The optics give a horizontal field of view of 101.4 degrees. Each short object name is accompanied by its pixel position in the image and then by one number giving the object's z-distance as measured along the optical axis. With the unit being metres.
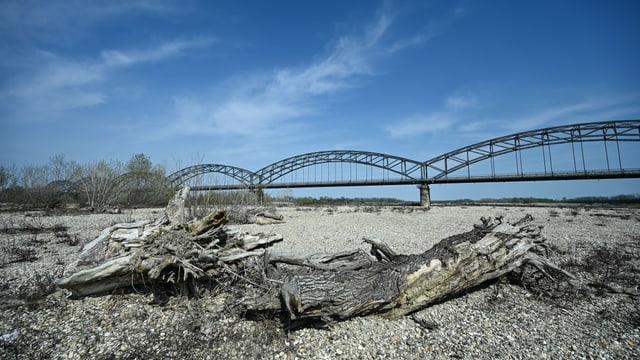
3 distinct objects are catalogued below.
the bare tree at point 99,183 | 22.98
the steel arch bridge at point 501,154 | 29.70
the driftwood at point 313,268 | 3.57
